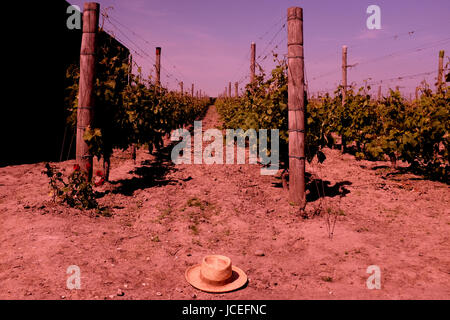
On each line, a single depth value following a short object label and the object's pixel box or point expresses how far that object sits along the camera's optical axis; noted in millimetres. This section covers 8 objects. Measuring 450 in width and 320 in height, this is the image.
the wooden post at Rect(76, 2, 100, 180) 5531
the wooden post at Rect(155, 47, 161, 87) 12320
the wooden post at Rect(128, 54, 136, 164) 6596
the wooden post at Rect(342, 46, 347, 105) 11650
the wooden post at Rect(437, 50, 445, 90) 11172
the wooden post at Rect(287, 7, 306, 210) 5176
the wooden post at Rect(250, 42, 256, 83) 13607
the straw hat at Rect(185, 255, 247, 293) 3045
